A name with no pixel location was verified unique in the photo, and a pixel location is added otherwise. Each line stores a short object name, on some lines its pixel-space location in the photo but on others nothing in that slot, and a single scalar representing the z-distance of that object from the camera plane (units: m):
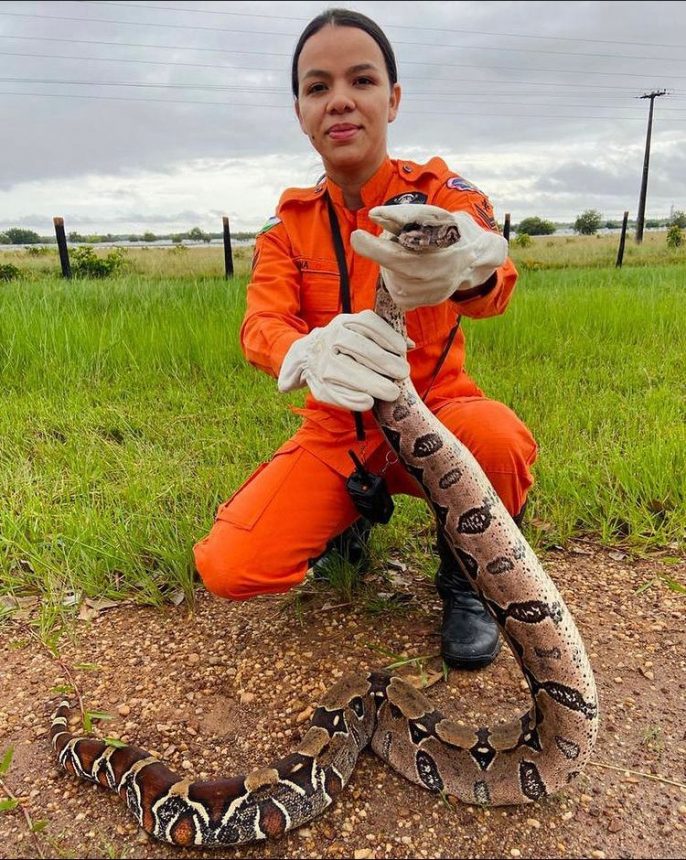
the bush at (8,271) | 14.20
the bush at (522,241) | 33.19
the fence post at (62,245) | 14.05
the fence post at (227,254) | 16.03
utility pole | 30.77
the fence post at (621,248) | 21.91
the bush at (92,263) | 15.46
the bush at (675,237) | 26.14
